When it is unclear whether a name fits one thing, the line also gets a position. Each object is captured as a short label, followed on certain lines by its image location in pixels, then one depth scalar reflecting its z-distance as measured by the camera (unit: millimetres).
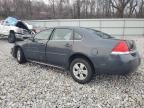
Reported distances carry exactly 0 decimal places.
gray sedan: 2307
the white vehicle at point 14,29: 7090
